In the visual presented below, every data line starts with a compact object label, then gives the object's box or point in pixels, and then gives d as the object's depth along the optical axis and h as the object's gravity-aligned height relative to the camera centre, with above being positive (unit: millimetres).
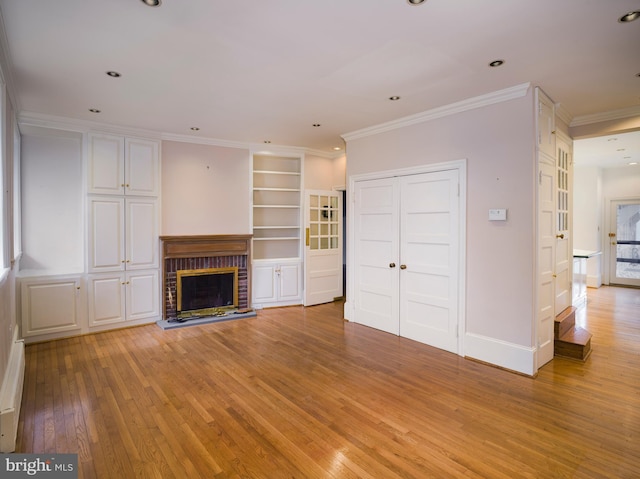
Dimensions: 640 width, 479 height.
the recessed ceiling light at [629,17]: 2150 +1407
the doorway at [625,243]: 7660 -156
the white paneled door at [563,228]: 3951 +99
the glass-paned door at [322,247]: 6062 -195
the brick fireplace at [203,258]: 5117 -341
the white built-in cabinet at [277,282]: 5875 -817
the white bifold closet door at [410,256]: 3931 -254
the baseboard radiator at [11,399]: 2145 -1141
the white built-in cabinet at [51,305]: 4148 -867
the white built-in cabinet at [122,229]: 4602 +94
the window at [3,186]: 2592 +394
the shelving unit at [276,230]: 5930 +112
